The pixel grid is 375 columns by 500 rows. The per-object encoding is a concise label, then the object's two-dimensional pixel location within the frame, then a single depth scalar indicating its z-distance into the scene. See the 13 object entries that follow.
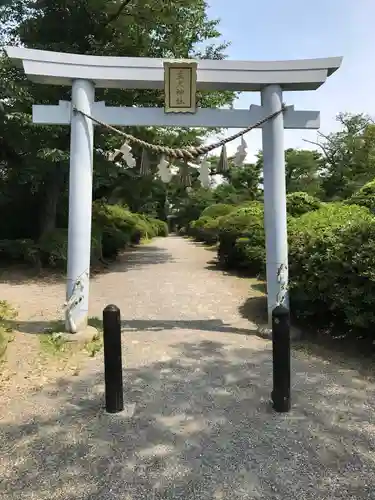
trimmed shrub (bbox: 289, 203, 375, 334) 4.51
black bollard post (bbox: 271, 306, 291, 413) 3.37
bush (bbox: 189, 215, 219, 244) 20.71
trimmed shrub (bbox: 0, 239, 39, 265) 10.30
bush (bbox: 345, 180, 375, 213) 7.60
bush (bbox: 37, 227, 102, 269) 10.38
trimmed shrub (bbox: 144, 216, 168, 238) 32.84
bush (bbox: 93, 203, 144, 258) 14.18
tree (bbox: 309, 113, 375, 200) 20.58
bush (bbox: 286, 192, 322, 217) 10.57
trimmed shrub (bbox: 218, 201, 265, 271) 9.20
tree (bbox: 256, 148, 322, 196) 31.95
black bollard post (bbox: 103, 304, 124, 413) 3.42
